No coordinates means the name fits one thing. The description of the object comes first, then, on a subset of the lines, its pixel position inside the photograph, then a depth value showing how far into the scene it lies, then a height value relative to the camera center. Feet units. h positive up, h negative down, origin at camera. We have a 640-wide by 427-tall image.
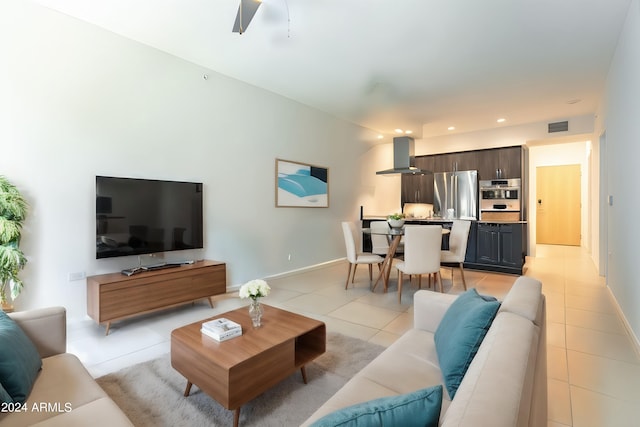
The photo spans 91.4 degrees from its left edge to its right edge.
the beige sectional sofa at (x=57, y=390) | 3.88 -2.57
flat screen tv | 10.34 -0.15
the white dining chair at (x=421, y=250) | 12.95 -1.62
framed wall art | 17.07 +1.57
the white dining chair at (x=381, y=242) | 17.04 -1.76
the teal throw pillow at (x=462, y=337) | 4.26 -1.82
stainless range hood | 22.29 +4.10
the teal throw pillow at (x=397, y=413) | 2.27 -1.51
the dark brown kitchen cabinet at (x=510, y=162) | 21.54 +3.48
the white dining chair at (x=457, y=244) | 15.17 -1.65
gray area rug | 5.79 -3.83
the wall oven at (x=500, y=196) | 21.66 +1.09
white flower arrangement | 6.98 -1.77
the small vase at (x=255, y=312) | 7.11 -2.30
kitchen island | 18.35 -2.09
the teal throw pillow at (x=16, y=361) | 4.09 -2.10
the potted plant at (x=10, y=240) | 8.14 -0.74
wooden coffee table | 5.41 -2.79
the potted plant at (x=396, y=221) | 15.61 -0.48
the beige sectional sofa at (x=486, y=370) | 2.26 -1.51
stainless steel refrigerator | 22.99 +1.27
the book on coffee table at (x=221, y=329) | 6.38 -2.48
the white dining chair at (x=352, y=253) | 14.92 -2.01
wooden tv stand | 9.53 -2.65
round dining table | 15.04 -1.80
